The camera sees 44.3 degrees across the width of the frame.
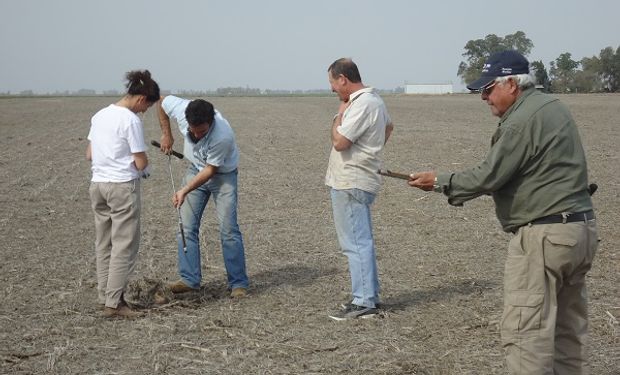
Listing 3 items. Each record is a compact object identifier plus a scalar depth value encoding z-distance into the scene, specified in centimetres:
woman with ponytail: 589
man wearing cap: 390
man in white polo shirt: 584
